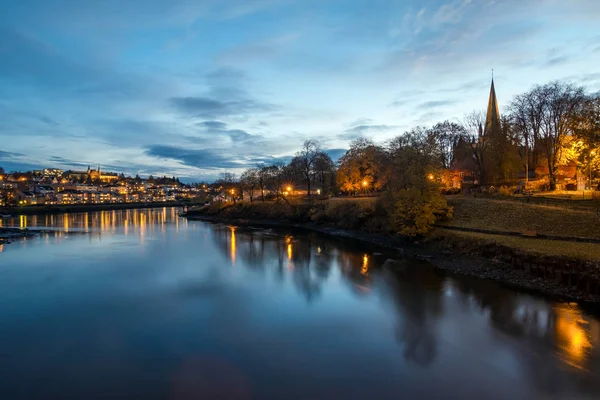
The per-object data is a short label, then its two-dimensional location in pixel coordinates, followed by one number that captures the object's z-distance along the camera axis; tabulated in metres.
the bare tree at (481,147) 46.12
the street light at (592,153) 20.70
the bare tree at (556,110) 36.64
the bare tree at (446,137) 51.69
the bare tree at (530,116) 39.69
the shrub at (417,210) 31.32
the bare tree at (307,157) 72.49
